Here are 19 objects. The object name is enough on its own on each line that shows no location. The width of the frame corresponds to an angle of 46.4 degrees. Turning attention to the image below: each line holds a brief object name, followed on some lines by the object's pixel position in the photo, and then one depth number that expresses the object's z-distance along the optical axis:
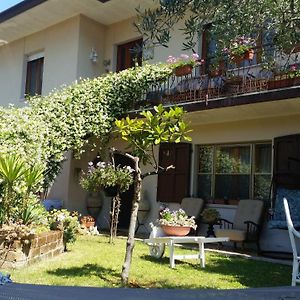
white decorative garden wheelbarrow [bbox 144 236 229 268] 5.26
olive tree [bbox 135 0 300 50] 3.26
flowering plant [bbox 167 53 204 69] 8.26
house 7.29
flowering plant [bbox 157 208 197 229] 5.58
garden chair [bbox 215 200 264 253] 6.97
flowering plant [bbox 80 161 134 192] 7.57
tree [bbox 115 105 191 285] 4.32
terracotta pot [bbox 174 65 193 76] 8.29
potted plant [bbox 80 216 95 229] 8.98
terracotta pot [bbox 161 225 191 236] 5.53
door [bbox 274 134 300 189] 7.08
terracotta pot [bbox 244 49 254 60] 6.81
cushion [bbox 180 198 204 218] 8.08
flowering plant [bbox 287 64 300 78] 4.61
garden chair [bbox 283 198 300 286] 3.97
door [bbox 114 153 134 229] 10.21
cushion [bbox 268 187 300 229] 6.27
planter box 4.92
